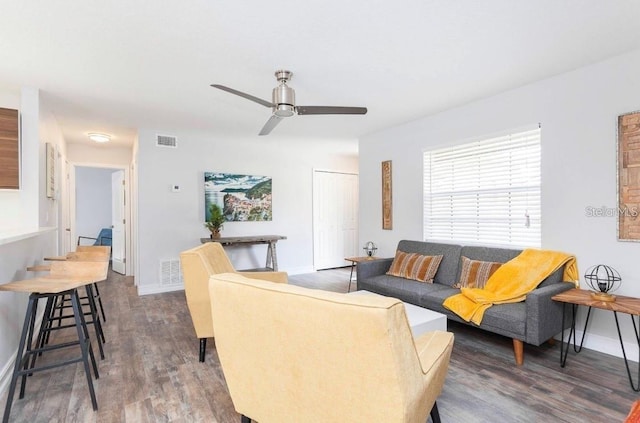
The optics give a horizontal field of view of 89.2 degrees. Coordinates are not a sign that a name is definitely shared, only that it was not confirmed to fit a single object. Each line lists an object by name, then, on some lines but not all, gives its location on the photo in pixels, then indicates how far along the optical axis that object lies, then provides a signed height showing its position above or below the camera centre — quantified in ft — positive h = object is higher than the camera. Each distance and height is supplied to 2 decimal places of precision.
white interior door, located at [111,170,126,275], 19.72 -0.77
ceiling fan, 8.64 +2.82
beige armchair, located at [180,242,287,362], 7.70 -1.83
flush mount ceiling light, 15.57 +3.61
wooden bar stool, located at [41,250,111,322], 10.34 -1.43
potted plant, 15.85 -0.62
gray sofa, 7.75 -2.55
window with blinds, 10.30 +0.64
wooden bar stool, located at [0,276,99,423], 5.91 -2.03
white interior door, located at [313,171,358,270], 20.83 -0.52
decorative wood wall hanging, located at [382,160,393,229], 14.85 +0.60
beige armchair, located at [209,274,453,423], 3.28 -1.69
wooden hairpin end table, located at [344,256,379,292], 13.42 -2.09
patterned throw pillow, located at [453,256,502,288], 9.95 -1.98
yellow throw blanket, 8.71 -2.00
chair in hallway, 22.58 -1.85
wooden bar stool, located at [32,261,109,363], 7.11 -1.36
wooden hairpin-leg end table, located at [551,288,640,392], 6.92 -2.11
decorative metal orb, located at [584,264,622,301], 7.88 -1.77
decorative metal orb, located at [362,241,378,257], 15.23 -1.85
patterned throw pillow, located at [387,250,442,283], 11.46 -2.08
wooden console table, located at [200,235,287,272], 15.69 -1.50
